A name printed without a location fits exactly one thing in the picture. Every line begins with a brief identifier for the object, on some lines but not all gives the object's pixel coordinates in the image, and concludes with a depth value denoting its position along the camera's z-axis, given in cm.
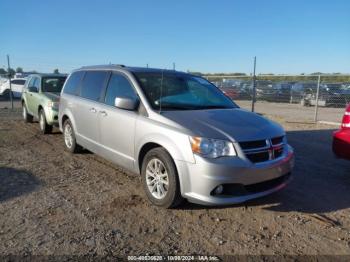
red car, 528
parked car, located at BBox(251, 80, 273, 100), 1947
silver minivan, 391
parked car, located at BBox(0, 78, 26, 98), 2601
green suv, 895
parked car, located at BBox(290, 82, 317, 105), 2100
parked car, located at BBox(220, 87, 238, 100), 2384
